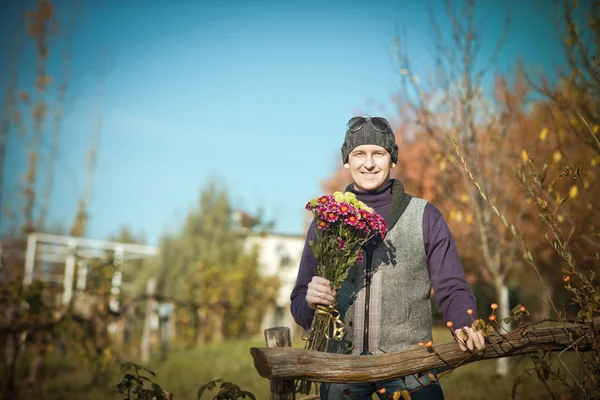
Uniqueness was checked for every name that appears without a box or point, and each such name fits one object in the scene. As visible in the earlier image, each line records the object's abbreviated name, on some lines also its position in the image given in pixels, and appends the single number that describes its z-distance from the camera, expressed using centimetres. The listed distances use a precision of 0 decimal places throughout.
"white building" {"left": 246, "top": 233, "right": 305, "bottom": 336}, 1498
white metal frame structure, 1010
